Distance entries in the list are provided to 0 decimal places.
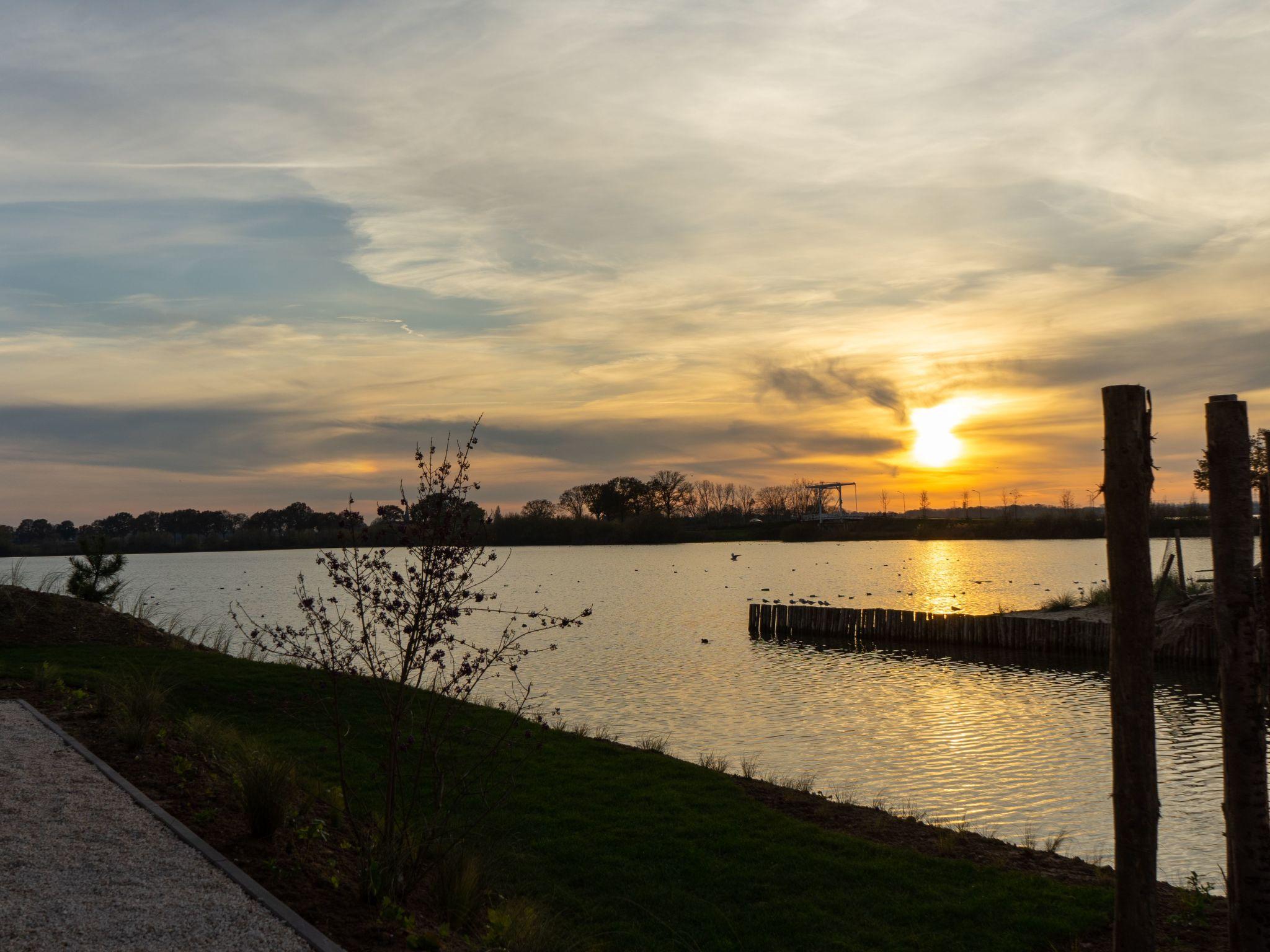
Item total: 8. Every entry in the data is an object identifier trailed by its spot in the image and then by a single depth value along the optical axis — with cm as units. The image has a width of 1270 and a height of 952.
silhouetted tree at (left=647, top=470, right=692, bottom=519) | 16525
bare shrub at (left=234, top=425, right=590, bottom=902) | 682
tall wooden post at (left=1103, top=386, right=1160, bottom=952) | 539
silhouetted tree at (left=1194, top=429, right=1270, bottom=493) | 658
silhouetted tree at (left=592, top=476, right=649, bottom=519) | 16175
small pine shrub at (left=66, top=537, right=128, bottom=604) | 2597
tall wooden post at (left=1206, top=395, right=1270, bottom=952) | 550
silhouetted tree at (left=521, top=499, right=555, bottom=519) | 16032
